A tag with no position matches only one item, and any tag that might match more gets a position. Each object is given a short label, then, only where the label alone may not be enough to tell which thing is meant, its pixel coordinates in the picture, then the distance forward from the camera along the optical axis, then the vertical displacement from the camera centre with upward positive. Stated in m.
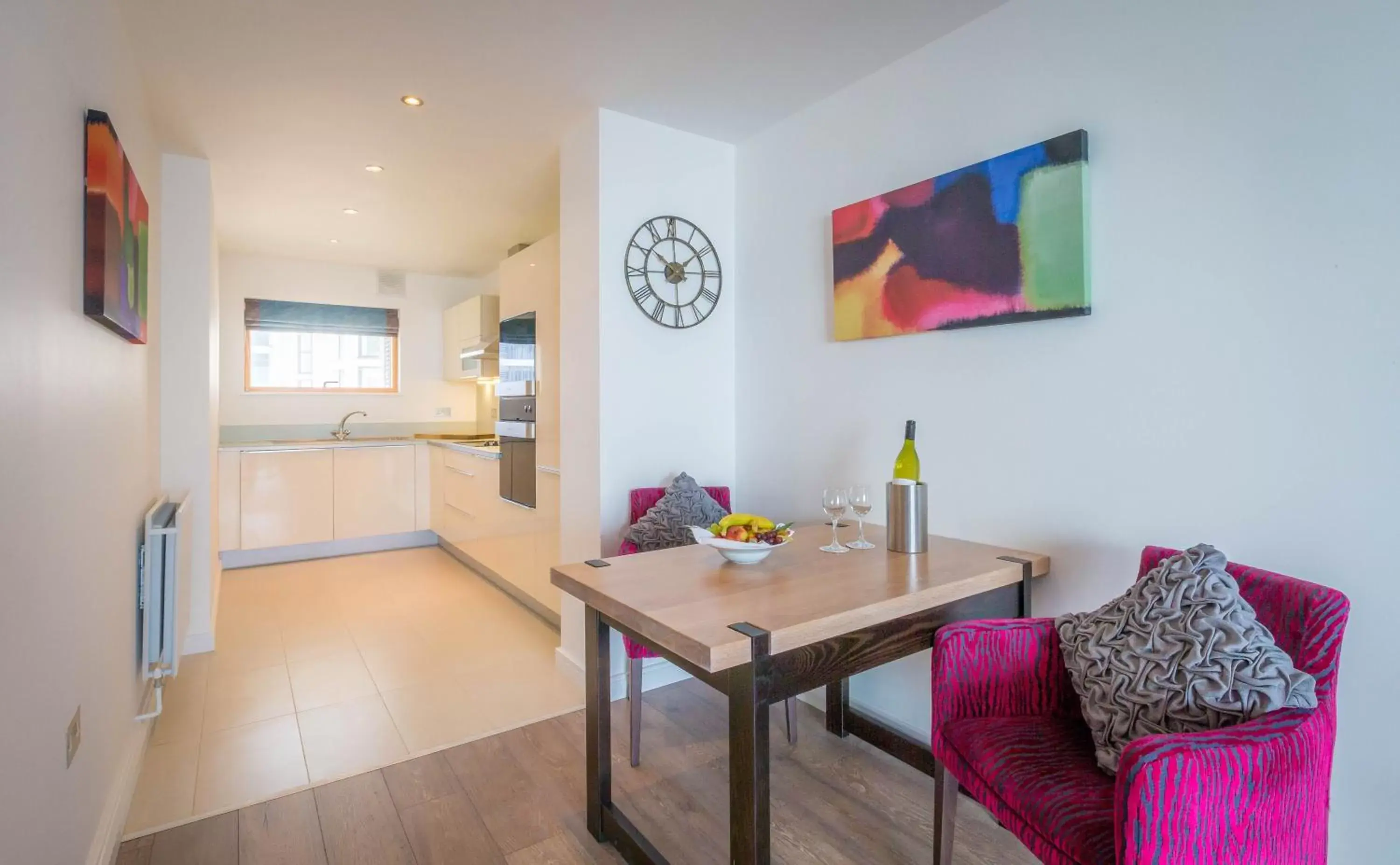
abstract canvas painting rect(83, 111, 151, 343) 1.66 +0.53
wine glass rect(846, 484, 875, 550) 1.97 -0.20
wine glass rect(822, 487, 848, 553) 1.99 -0.21
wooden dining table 1.34 -0.40
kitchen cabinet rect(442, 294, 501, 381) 5.12 +0.78
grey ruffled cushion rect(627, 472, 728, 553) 2.53 -0.33
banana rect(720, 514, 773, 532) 1.91 -0.25
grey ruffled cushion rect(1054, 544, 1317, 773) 1.20 -0.44
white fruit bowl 1.77 -0.31
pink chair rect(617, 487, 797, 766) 2.25 -0.86
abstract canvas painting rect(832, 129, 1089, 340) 1.88 +0.58
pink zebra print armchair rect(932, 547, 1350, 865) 1.03 -0.59
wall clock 2.86 +0.69
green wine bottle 2.10 -0.10
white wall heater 2.33 -0.58
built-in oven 3.63 +0.13
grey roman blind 5.30 +0.93
